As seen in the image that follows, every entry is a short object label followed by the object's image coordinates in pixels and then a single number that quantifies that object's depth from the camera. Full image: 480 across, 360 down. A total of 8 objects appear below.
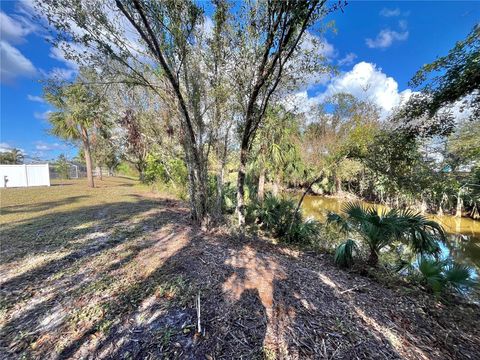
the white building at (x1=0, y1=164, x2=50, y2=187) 13.97
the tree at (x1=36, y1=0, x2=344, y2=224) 3.49
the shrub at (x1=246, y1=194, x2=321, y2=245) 5.93
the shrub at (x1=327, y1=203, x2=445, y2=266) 3.59
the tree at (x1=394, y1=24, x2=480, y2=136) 3.32
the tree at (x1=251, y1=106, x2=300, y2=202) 6.79
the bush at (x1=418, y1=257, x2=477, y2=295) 3.30
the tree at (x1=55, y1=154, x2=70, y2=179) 20.13
